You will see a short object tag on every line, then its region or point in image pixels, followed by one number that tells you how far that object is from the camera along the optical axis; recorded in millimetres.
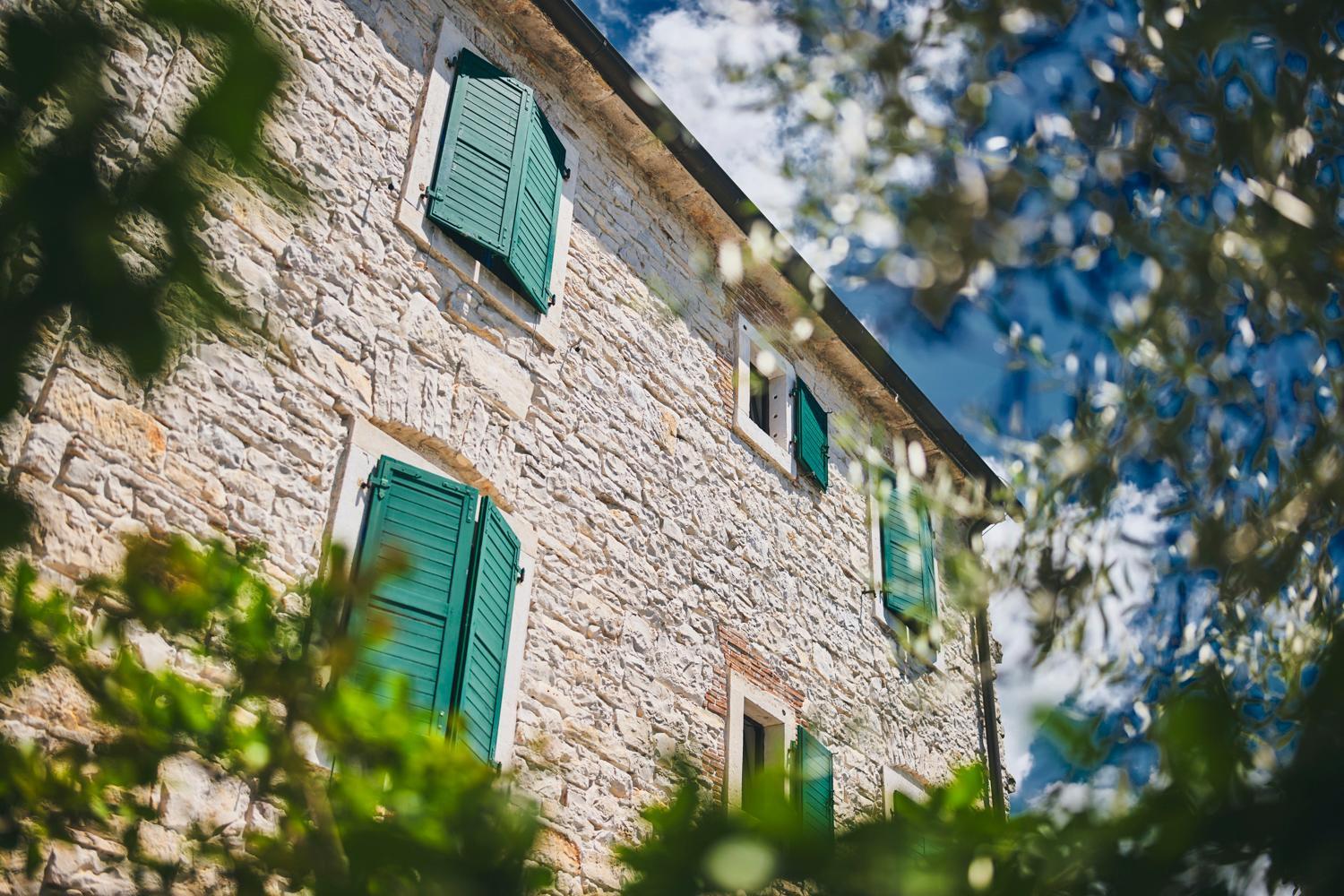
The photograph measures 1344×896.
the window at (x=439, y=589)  5121
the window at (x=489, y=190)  6254
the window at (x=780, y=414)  8430
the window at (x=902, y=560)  9227
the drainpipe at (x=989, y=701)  9891
